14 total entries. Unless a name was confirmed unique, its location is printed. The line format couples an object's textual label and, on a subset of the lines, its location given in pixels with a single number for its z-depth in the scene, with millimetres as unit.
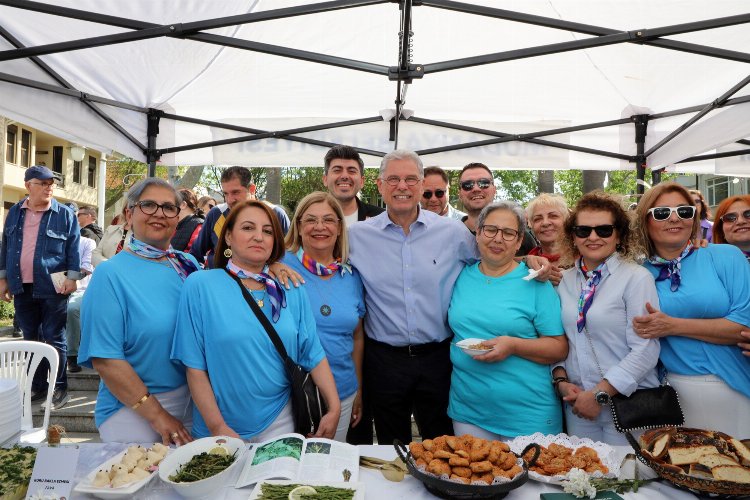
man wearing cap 4973
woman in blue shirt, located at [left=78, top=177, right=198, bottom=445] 2164
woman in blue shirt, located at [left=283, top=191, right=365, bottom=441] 2750
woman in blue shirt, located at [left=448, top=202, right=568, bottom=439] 2453
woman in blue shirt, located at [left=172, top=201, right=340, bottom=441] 2158
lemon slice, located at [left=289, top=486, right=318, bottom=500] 1552
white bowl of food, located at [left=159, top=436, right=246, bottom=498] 1604
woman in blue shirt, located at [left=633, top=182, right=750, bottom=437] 2301
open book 1718
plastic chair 3117
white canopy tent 3266
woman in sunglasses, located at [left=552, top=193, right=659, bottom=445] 2348
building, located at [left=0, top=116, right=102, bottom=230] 22000
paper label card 1530
